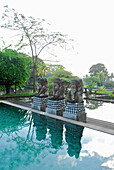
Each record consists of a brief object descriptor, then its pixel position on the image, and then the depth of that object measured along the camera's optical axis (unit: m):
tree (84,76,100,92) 30.57
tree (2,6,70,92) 16.67
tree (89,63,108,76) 49.94
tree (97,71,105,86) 36.54
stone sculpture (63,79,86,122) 6.08
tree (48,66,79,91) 22.38
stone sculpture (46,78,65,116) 7.27
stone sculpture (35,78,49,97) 8.50
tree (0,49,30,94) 13.96
